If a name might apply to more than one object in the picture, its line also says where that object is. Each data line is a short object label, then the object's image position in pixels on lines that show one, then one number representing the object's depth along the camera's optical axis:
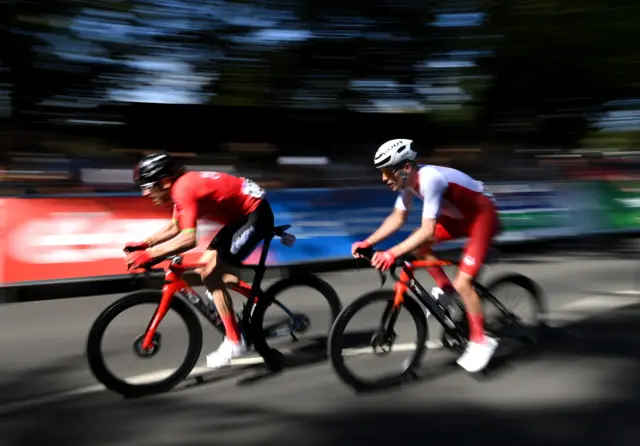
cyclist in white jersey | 4.52
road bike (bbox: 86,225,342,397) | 4.34
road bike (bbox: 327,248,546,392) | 4.36
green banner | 13.56
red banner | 7.92
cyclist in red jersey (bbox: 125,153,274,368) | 4.52
